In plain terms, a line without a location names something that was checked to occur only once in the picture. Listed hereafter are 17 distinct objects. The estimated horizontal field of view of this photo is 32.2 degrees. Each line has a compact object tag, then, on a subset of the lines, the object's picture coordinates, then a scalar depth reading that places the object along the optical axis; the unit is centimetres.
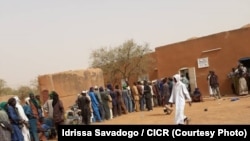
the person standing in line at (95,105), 1711
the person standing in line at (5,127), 972
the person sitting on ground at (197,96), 2208
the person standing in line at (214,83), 2083
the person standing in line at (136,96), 2011
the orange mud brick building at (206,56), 2411
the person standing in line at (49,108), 1327
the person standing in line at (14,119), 1075
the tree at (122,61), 3525
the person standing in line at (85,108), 1530
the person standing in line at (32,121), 1233
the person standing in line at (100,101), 1748
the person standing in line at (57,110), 1148
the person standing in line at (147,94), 1989
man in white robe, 1109
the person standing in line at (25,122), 1109
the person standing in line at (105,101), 1792
